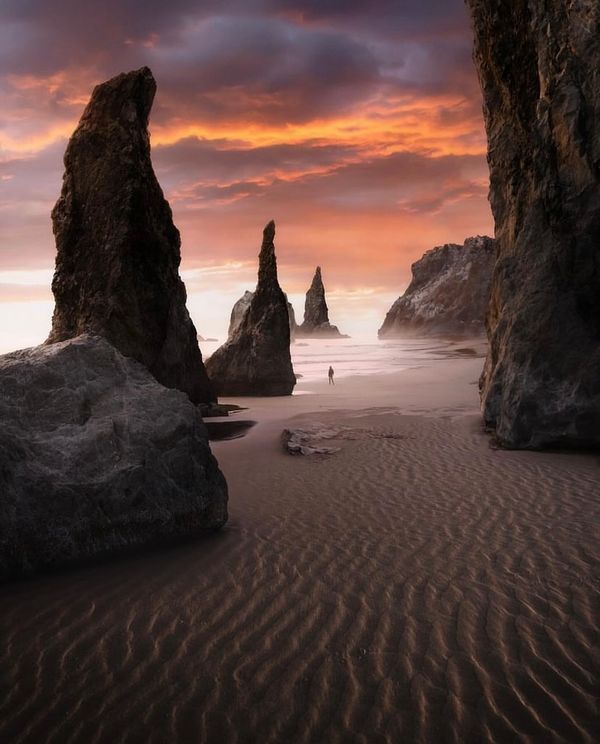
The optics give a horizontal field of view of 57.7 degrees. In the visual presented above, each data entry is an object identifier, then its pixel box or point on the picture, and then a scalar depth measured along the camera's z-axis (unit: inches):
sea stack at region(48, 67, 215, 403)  639.8
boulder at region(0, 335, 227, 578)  225.6
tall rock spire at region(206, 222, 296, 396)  1009.5
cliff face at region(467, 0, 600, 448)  446.3
